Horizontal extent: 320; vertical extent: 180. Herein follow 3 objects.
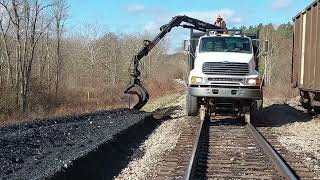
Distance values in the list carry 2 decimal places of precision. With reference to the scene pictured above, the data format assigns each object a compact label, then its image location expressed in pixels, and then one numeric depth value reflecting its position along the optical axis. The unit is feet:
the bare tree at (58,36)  181.27
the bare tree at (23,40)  134.82
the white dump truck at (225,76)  45.96
